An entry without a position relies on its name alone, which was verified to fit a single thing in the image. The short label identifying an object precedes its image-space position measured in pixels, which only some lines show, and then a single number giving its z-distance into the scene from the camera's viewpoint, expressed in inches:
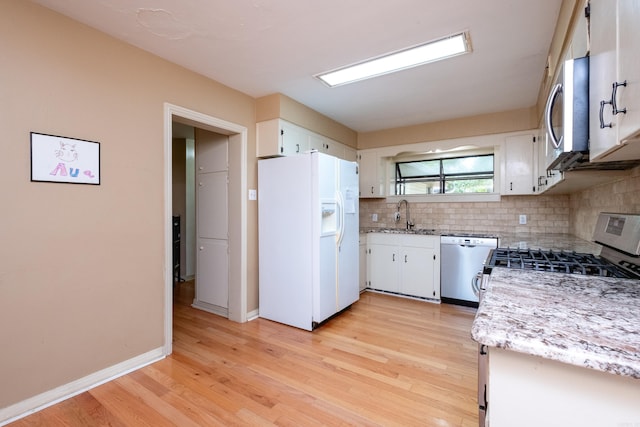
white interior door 129.3
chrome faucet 173.8
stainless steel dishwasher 136.3
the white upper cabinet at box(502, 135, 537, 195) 138.2
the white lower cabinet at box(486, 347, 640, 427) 24.3
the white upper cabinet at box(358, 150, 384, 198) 177.0
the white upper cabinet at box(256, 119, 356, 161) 122.7
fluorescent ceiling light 86.4
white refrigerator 113.7
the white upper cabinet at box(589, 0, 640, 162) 30.0
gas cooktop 55.1
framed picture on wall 69.7
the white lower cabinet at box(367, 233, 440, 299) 146.9
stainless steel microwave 43.8
